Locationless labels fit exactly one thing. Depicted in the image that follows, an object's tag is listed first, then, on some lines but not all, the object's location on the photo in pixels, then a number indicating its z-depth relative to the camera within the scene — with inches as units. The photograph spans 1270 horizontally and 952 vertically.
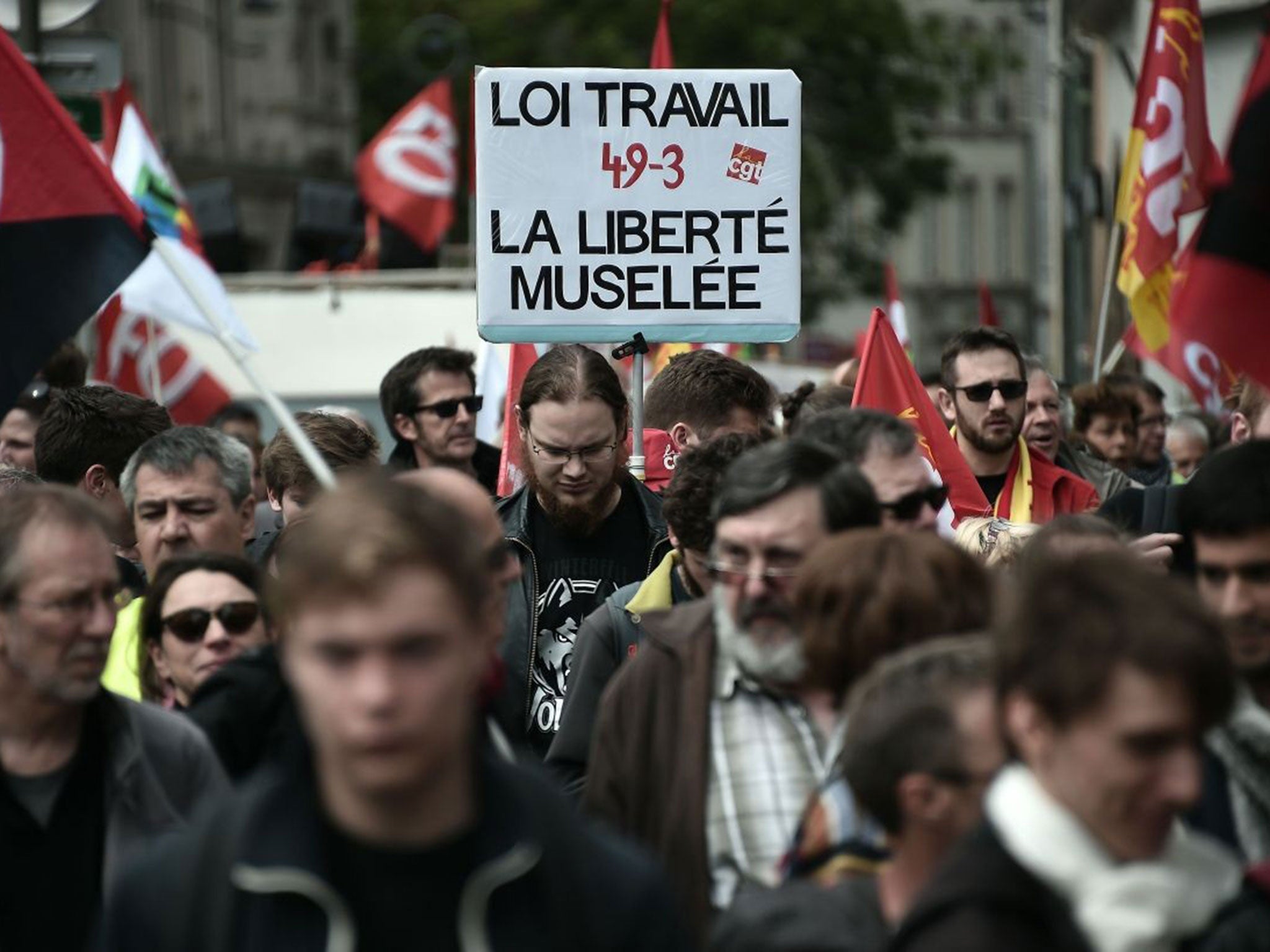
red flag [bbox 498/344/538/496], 715.4
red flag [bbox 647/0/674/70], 881.5
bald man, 368.8
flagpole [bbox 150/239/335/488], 422.9
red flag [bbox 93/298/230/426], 1019.3
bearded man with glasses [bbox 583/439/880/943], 360.5
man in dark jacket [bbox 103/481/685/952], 266.7
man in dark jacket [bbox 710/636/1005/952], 298.8
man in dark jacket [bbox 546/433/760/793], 450.6
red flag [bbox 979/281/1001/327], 1198.0
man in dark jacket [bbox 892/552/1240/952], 272.7
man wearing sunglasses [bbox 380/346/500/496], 722.2
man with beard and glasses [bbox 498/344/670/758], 549.6
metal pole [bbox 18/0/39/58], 885.8
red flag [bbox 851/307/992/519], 648.4
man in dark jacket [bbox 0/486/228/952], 365.1
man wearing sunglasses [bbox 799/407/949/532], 419.2
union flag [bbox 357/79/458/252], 1585.9
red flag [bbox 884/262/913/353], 1322.6
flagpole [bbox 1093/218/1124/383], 938.1
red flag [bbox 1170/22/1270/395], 447.5
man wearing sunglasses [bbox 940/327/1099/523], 670.5
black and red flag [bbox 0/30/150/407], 517.0
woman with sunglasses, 462.3
